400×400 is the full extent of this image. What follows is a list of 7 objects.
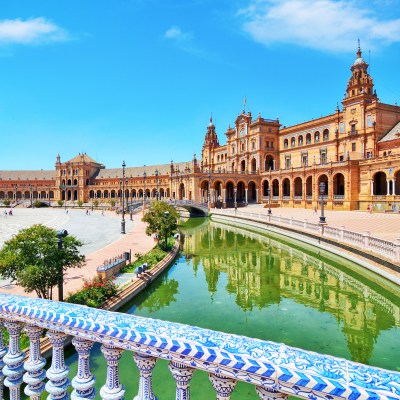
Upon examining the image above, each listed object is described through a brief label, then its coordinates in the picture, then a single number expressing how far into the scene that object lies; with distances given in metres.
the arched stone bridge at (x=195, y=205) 57.38
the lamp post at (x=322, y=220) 25.83
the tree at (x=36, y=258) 9.61
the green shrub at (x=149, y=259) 17.19
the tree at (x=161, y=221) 22.95
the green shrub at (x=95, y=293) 11.22
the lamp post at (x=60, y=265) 10.29
